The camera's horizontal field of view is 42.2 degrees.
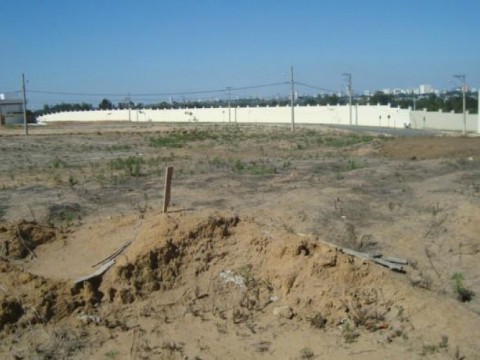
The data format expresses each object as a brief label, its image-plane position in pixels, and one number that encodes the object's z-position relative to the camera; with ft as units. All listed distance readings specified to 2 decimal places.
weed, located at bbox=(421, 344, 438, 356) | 20.04
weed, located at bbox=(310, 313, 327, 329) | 21.85
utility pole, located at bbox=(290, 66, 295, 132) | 189.88
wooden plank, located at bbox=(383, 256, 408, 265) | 27.46
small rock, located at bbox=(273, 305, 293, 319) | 22.71
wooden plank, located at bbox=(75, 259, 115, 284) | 24.44
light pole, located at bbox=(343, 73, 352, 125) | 252.30
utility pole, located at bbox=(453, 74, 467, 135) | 163.69
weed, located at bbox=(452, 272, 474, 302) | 24.17
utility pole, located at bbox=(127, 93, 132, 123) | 380.37
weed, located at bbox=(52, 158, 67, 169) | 76.28
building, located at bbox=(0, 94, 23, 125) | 315.31
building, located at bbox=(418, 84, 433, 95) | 456.08
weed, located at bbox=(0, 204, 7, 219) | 38.81
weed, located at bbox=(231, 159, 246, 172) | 63.82
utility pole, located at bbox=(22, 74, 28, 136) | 188.56
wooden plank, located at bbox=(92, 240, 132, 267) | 26.38
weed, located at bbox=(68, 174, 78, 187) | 54.40
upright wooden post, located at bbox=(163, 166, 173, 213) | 28.92
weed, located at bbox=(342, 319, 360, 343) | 20.97
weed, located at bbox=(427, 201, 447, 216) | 35.89
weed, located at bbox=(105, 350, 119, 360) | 19.97
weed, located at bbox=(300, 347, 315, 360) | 20.03
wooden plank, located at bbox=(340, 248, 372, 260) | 25.67
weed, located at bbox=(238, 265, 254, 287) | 24.71
